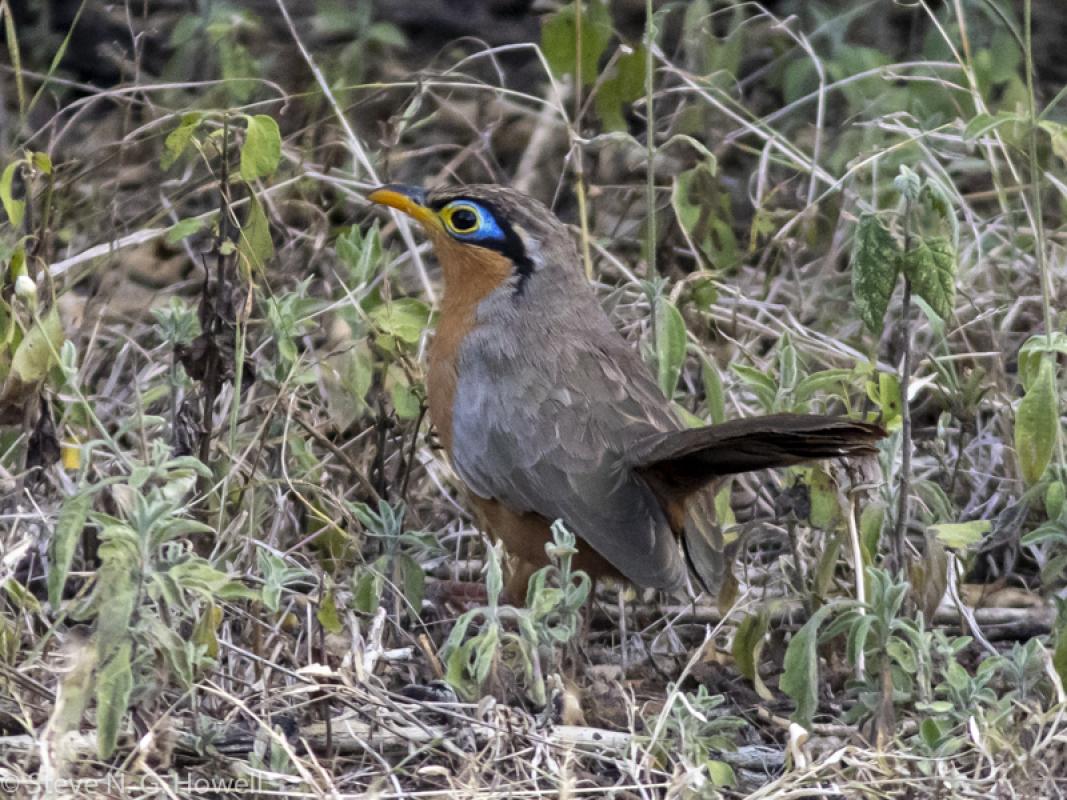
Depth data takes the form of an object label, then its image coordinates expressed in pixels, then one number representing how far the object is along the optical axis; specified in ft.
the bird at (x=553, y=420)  29.45
